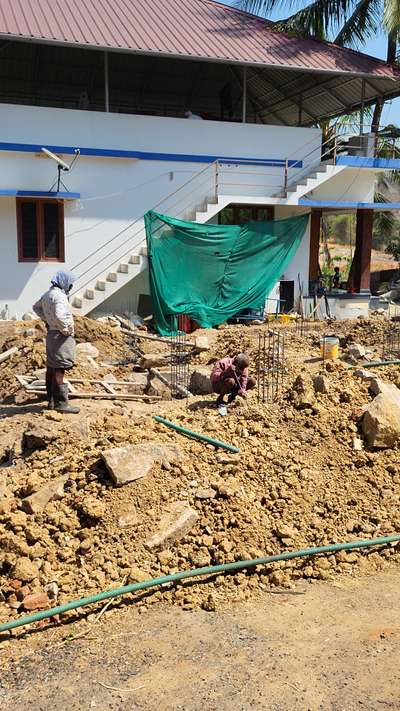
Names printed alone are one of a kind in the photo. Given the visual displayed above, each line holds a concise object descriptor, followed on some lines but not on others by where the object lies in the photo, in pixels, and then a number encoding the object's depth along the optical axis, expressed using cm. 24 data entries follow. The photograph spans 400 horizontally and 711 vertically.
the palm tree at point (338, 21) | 2106
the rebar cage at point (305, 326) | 1580
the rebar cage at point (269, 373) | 920
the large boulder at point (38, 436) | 738
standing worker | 838
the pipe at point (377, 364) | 1054
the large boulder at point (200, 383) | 991
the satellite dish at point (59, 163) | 1510
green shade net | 1570
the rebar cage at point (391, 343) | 1208
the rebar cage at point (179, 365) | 1031
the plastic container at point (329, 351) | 1204
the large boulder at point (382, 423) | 740
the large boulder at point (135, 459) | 630
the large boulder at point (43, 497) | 618
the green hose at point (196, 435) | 705
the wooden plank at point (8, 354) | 1168
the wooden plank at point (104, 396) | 935
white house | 1576
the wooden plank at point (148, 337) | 1394
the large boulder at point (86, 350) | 1183
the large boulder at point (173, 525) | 588
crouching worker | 855
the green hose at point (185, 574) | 495
